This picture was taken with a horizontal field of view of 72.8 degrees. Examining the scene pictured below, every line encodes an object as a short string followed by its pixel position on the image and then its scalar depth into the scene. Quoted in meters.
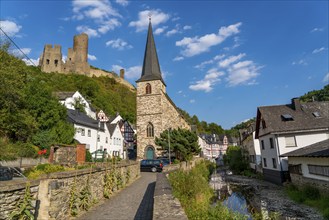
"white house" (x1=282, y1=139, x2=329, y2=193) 15.00
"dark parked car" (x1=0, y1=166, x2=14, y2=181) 9.33
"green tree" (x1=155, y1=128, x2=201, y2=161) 29.42
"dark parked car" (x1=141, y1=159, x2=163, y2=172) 24.67
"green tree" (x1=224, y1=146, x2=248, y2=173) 39.56
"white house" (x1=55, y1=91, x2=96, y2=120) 46.82
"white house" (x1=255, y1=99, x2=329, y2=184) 22.44
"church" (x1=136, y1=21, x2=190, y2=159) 35.69
